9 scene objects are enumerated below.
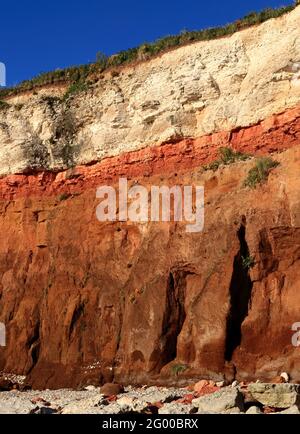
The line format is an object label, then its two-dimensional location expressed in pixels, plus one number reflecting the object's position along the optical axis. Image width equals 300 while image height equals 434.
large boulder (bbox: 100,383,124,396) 16.11
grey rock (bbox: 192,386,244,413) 11.20
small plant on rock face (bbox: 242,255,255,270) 17.24
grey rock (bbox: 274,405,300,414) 10.61
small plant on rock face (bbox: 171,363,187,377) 16.92
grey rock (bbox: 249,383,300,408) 11.66
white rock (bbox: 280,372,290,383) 14.87
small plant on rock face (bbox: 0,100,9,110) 26.89
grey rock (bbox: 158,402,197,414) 11.64
